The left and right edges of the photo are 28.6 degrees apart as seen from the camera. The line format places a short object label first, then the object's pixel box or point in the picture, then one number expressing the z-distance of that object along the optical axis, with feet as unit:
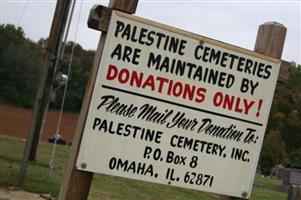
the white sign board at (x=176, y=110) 11.73
